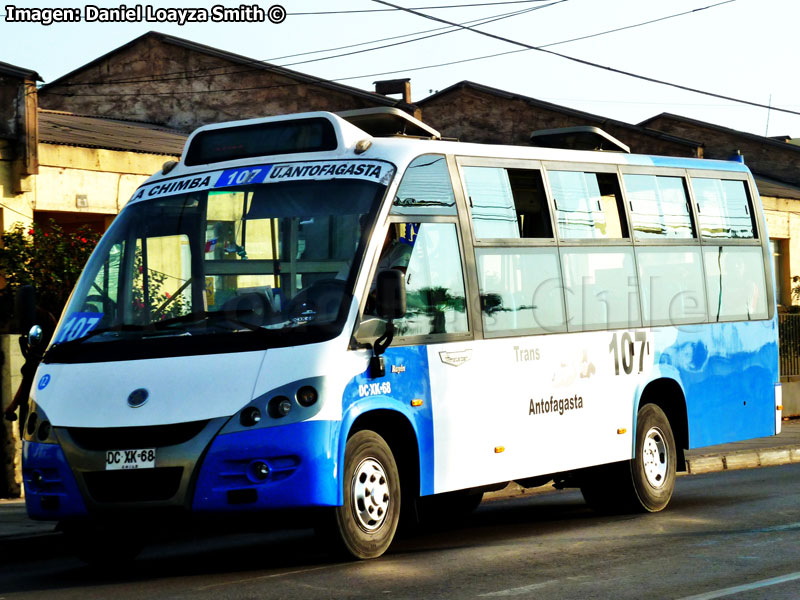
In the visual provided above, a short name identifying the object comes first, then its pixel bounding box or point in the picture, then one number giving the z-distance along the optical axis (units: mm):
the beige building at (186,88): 33219
